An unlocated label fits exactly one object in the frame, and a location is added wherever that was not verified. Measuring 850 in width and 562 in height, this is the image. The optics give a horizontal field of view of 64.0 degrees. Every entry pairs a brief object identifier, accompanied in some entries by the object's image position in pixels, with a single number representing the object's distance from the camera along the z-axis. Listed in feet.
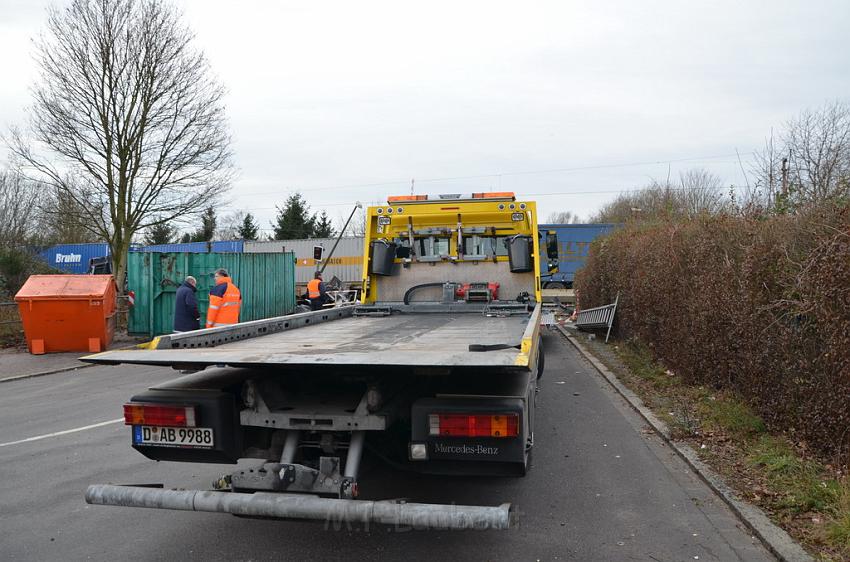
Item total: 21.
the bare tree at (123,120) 67.82
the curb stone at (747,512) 13.91
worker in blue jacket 38.75
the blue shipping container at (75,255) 123.03
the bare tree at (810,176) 22.04
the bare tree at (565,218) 275.55
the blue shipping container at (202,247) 127.34
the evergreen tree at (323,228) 187.32
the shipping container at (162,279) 56.59
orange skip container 47.60
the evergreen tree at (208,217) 78.79
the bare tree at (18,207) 102.98
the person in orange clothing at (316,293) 54.80
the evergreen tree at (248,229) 189.47
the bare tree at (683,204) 34.31
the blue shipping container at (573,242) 99.20
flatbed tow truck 12.12
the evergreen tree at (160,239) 158.42
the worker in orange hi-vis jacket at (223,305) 35.94
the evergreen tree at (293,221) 175.22
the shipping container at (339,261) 121.49
